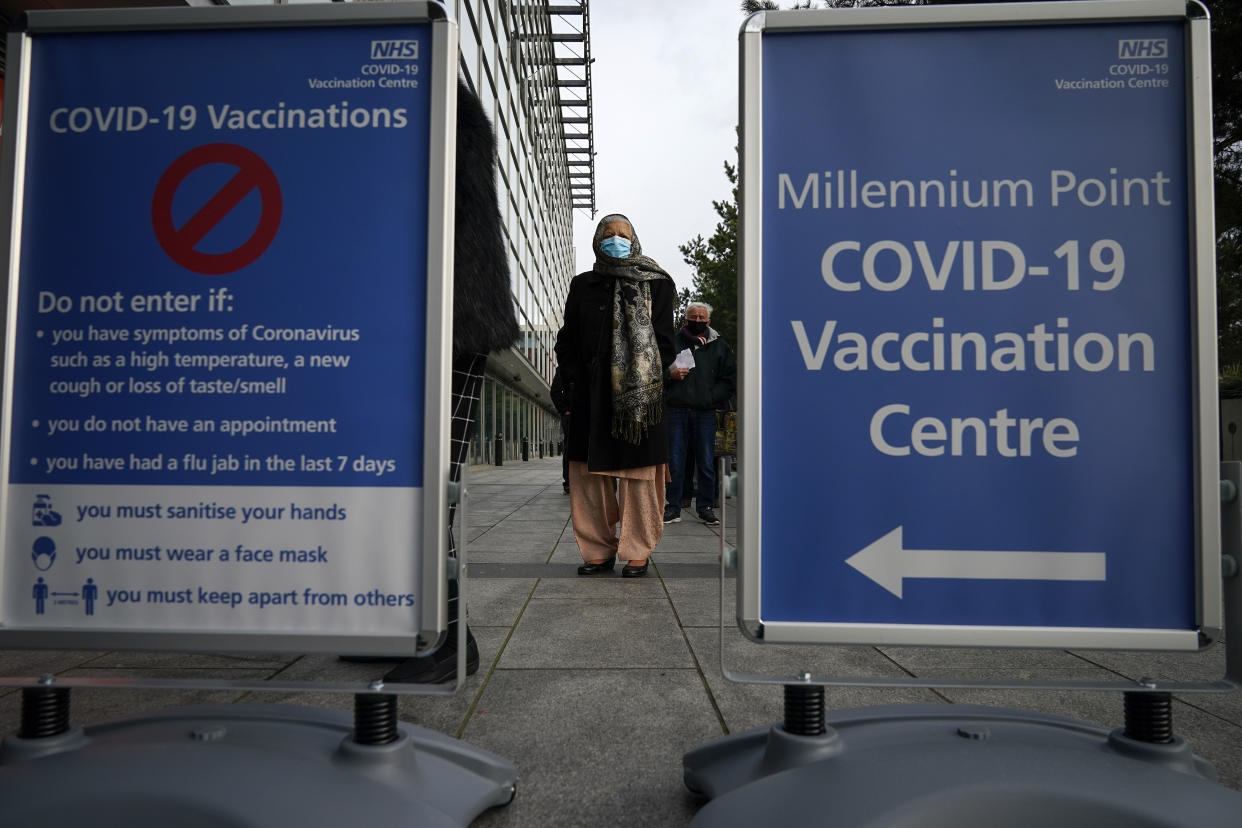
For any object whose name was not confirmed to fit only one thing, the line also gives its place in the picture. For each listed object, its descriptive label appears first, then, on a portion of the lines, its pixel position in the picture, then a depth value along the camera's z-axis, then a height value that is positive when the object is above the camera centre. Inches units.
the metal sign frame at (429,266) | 59.9 +13.0
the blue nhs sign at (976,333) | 58.1 +8.3
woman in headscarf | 167.2 +10.2
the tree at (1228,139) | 278.7 +117.6
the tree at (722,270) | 747.4 +170.2
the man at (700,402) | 277.0 +14.4
